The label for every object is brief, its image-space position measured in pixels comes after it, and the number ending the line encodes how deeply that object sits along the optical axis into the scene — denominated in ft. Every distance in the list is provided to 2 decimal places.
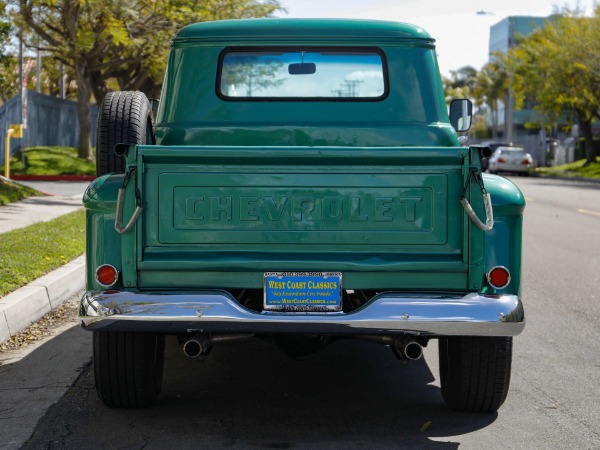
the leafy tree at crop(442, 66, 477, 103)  376.89
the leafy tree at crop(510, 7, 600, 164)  150.51
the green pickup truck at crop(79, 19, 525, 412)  15.38
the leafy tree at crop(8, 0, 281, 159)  69.41
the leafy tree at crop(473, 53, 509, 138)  296.32
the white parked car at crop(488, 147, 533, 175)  144.56
